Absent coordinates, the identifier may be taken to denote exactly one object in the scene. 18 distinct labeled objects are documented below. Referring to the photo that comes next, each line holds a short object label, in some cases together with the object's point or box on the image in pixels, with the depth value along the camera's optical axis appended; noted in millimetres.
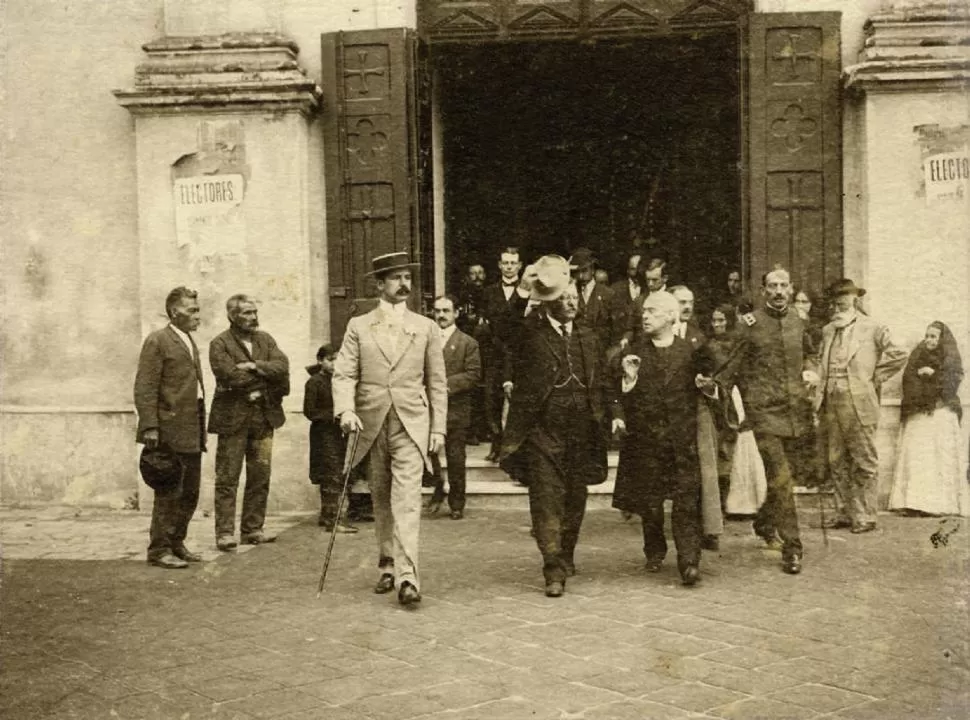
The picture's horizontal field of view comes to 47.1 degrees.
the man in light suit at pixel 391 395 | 6242
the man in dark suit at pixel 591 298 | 10148
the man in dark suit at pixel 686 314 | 7605
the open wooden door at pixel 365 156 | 9633
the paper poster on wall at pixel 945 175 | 8898
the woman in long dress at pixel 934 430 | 8477
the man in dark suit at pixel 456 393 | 8797
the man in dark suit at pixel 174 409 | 7227
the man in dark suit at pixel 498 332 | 9445
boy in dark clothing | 8484
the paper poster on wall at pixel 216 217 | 9539
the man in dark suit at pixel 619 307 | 10258
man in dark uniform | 6898
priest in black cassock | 6512
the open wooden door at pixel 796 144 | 9227
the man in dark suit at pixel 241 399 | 7727
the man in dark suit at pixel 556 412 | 6398
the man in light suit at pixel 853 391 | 8109
